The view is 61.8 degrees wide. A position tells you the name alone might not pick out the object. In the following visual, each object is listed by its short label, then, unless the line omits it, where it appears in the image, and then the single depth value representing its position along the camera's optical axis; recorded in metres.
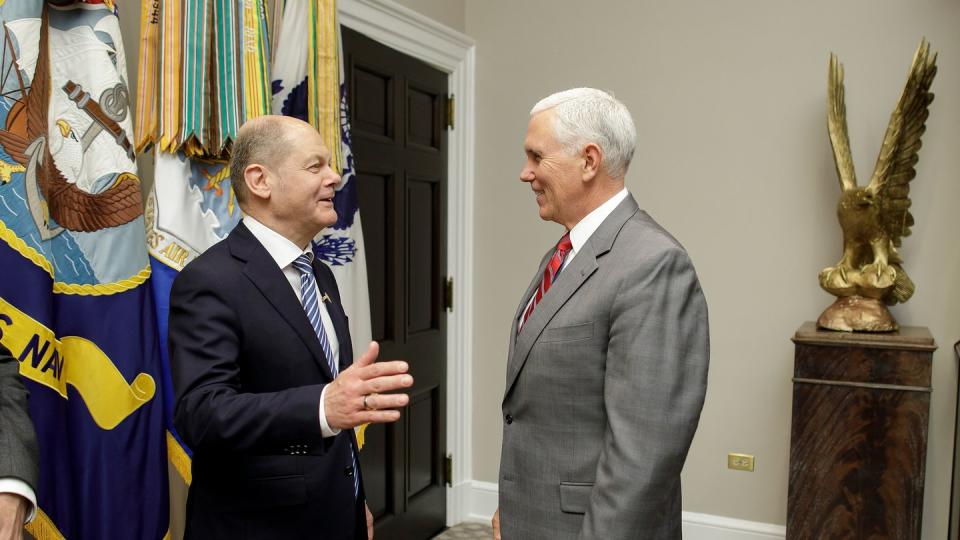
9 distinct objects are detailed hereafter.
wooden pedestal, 2.66
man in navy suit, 1.25
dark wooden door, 3.08
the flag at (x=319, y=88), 2.25
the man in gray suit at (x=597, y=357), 1.35
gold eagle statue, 2.76
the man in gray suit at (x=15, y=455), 1.14
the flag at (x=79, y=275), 1.52
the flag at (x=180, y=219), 1.83
